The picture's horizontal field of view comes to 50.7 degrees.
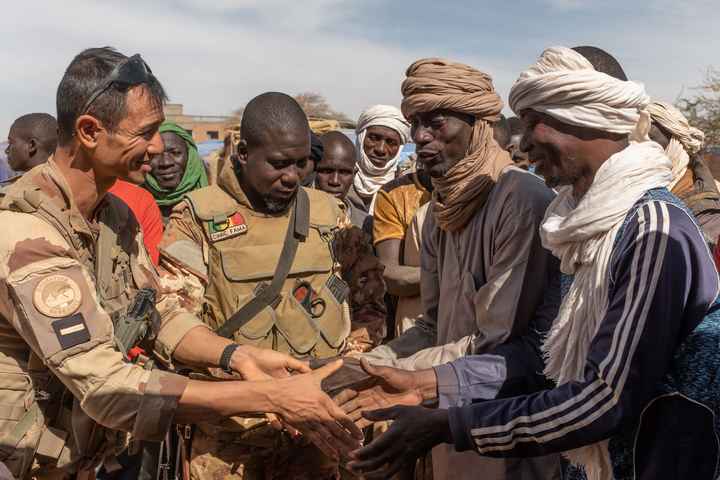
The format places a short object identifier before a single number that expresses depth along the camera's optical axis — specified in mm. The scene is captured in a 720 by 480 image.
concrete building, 28964
